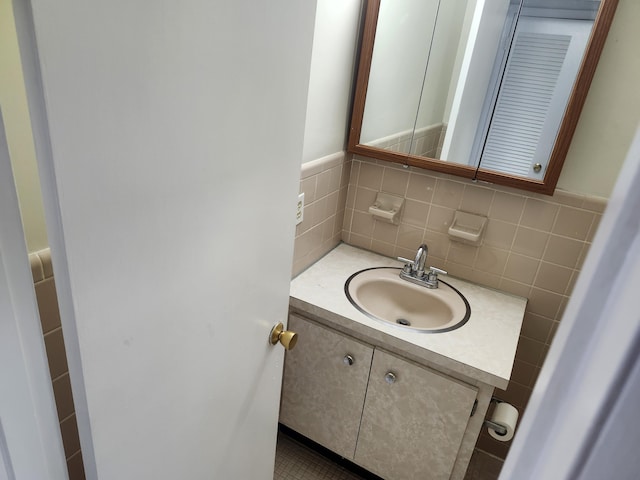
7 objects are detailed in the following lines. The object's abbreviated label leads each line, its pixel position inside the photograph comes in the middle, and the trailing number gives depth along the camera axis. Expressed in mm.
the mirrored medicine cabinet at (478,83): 1245
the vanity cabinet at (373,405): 1282
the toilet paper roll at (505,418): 1251
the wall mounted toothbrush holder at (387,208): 1629
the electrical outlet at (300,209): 1379
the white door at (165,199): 441
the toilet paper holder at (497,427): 1259
